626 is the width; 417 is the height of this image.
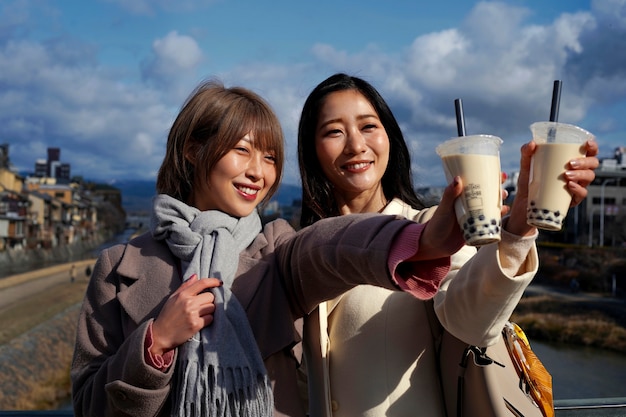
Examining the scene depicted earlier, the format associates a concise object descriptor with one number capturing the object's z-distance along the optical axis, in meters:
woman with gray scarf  1.36
